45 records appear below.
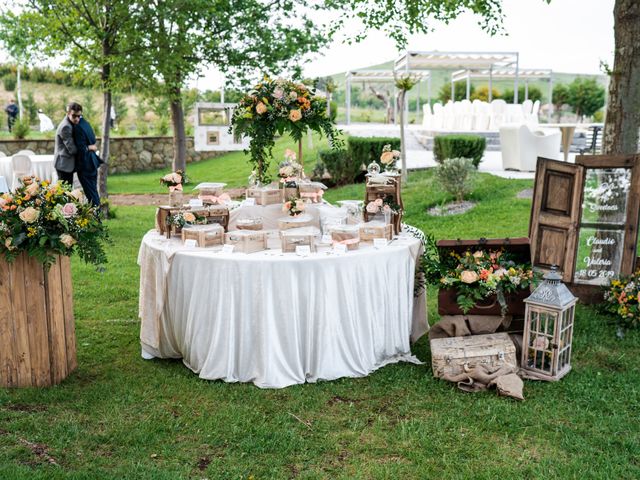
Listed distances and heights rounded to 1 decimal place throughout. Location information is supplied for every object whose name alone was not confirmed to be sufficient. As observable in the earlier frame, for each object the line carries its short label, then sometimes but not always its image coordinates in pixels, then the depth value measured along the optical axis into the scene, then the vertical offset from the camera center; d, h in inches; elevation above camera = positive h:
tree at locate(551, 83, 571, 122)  1419.8 +46.6
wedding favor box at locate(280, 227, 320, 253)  164.6 -29.2
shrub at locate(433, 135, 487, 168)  495.2 -20.2
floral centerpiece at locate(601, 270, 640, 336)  203.0 -53.6
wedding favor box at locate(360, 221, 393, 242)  173.9 -28.5
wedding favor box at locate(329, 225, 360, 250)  168.2 -29.0
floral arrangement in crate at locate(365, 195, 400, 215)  177.2 -22.7
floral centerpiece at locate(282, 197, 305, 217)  178.1 -23.3
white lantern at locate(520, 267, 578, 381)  165.0 -51.5
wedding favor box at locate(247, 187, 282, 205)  191.8 -22.1
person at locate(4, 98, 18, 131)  841.7 -1.1
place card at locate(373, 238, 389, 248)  170.6 -30.8
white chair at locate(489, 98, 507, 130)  753.6 +6.5
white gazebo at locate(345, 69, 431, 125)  934.4 +57.4
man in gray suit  333.7 -15.9
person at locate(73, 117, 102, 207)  343.0 -21.1
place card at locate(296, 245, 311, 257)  160.7 -31.1
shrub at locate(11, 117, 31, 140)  650.2 -17.1
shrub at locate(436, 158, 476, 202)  396.5 -33.4
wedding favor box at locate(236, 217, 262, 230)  176.1 -27.6
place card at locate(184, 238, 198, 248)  169.5 -31.3
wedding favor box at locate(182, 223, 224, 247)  169.8 -29.4
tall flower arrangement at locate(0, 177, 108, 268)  150.2 -24.6
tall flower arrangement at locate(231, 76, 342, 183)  184.5 +0.8
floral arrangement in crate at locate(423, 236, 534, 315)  174.6 -39.4
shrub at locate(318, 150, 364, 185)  505.4 -37.8
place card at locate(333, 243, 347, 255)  162.9 -31.2
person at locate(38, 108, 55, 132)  785.4 -12.4
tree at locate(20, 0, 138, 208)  369.4 +44.2
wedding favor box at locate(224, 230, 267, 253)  165.2 -29.9
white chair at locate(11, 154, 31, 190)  421.4 -32.3
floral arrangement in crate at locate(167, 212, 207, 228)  173.3 -26.5
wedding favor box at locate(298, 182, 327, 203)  193.8 -20.6
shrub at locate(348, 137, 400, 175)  493.4 -22.3
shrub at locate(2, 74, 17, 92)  1211.9 +49.6
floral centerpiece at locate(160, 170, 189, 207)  185.9 -19.6
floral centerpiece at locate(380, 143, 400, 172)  186.2 -10.9
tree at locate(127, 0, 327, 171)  392.2 +45.9
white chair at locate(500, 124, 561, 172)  503.2 -18.4
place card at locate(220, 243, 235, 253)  164.9 -31.7
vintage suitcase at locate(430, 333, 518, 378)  166.7 -57.0
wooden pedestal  156.1 -47.8
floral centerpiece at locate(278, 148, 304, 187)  192.7 -15.3
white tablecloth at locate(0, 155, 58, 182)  429.7 -35.0
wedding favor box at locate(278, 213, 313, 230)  175.2 -26.7
